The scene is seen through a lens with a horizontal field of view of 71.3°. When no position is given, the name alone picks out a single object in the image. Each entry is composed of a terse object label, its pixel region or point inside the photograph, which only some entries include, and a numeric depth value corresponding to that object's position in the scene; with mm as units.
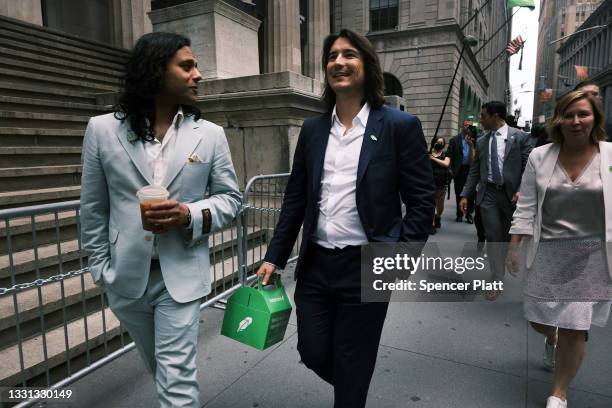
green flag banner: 19844
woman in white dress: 2547
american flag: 26250
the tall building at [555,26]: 115438
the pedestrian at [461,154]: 8938
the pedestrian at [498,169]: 4398
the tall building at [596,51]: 61375
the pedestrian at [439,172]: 8617
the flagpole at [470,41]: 13764
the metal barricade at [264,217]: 5529
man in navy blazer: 2105
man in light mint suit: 1925
